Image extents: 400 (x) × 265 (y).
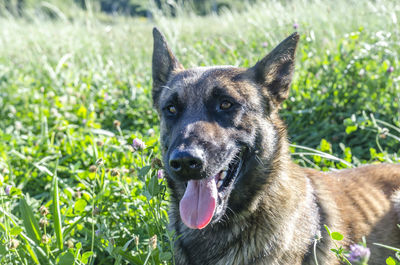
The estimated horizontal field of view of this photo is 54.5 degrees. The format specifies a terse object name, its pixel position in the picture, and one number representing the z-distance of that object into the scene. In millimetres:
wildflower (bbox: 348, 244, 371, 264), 1195
